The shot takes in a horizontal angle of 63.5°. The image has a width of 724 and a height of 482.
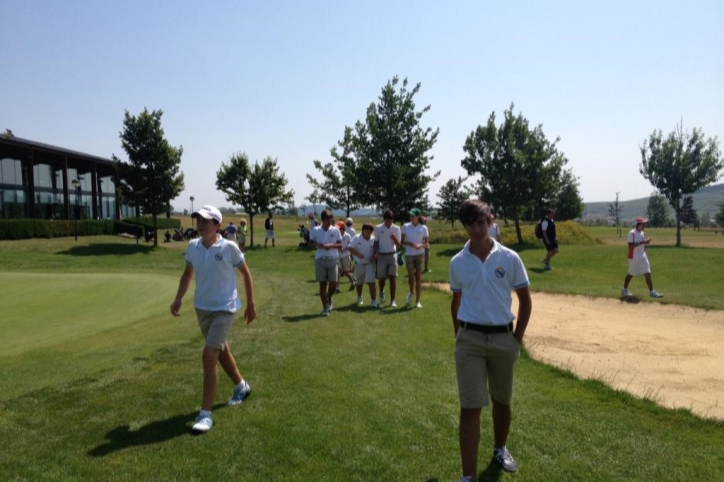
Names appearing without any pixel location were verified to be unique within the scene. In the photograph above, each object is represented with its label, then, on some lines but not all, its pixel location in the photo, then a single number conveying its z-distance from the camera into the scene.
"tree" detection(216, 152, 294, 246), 39.16
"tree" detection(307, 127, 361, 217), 35.91
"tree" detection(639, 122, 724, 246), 36.22
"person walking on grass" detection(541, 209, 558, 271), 21.52
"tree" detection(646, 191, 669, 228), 97.81
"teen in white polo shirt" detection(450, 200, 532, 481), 4.11
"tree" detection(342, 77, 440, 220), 34.75
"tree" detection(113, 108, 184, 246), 35.75
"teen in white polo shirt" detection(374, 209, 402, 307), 12.64
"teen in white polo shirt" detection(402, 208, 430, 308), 12.59
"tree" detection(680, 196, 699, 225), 74.96
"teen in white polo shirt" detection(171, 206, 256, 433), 5.67
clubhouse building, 41.50
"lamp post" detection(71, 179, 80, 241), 48.15
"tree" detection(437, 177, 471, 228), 39.81
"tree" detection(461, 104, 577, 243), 33.97
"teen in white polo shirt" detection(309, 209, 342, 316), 11.58
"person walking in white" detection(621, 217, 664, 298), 15.17
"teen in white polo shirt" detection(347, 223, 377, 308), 12.78
